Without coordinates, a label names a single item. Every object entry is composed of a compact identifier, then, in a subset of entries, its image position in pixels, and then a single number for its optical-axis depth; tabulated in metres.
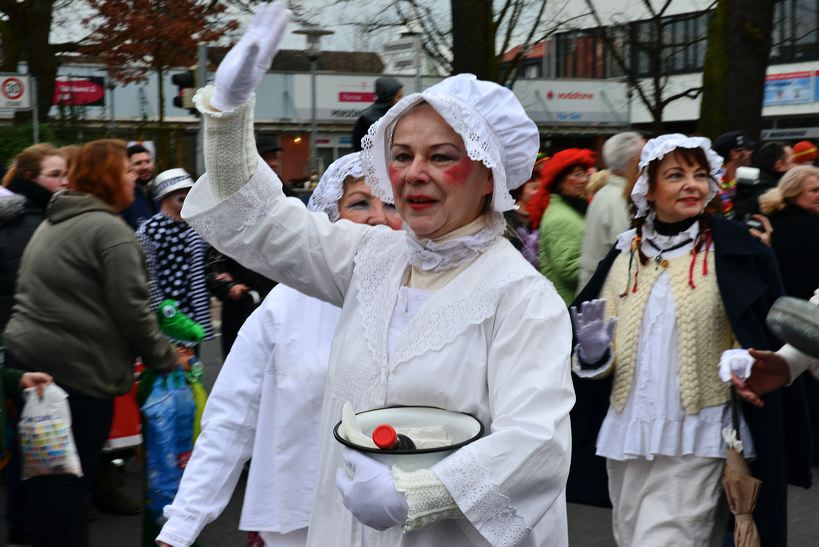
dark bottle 2.22
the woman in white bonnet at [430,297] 2.21
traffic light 14.41
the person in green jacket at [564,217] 7.29
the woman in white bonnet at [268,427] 3.36
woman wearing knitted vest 4.29
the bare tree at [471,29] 12.70
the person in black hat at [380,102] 6.03
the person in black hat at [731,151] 9.59
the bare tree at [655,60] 20.17
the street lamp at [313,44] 17.41
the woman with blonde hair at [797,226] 7.34
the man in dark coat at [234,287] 7.45
